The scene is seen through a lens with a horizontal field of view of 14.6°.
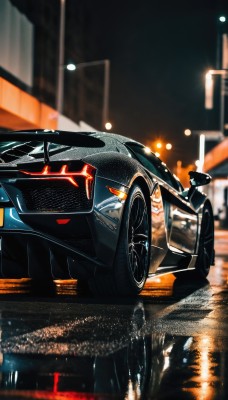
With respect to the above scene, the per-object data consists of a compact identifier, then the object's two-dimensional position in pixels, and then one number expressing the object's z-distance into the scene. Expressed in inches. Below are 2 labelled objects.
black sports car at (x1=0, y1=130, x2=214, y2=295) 267.6
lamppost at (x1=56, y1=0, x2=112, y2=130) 1341.0
